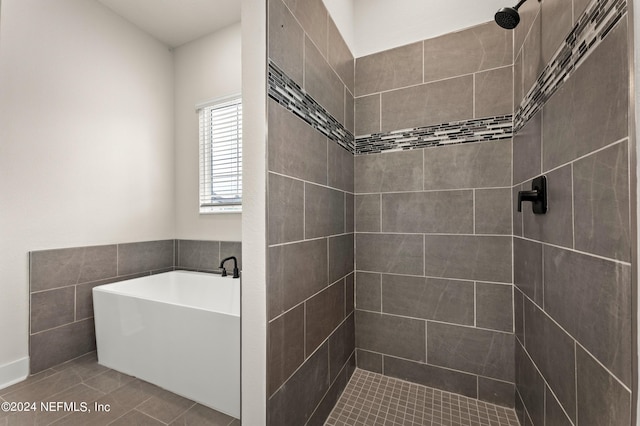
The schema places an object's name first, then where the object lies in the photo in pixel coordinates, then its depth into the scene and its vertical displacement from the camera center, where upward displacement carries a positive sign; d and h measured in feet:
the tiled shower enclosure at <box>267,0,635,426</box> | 2.48 -0.01
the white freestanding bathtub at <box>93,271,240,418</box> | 5.16 -2.70
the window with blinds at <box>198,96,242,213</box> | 8.91 +1.96
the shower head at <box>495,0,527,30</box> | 4.01 +2.88
